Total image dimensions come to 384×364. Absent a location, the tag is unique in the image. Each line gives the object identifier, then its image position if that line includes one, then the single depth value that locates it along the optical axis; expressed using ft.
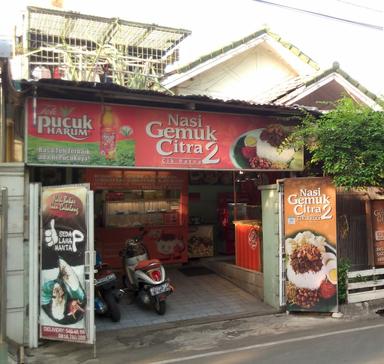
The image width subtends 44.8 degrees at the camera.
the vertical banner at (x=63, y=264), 21.30
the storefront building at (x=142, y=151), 23.47
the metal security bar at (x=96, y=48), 40.09
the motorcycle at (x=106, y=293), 25.99
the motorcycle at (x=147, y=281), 27.50
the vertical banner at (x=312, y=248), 27.68
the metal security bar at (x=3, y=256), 21.74
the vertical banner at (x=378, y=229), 30.86
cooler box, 32.32
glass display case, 38.60
